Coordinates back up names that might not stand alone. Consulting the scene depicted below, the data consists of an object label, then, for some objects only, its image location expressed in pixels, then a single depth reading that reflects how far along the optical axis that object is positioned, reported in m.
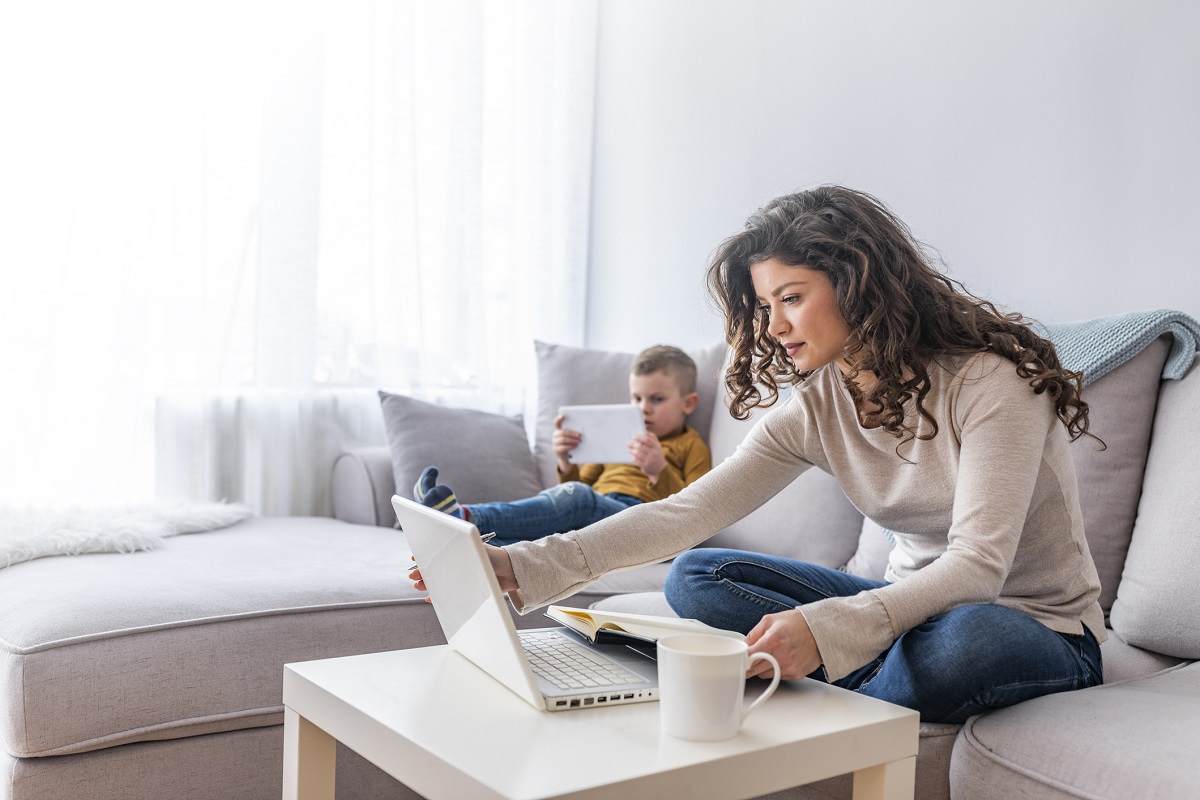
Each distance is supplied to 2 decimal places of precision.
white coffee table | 0.75
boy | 2.00
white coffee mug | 0.80
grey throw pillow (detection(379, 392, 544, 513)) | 2.20
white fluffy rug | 1.70
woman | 1.06
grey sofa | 1.03
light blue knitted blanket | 1.56
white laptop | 0.89
